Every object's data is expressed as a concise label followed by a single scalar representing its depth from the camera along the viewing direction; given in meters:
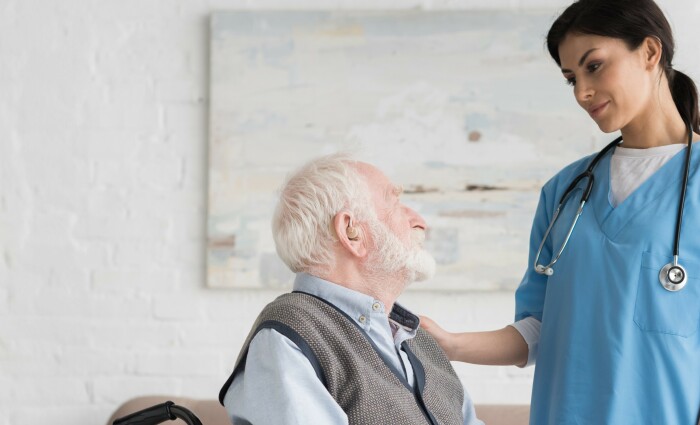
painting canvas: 2.88
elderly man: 1.39
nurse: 1.57
